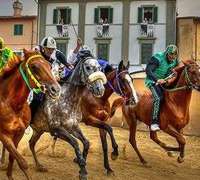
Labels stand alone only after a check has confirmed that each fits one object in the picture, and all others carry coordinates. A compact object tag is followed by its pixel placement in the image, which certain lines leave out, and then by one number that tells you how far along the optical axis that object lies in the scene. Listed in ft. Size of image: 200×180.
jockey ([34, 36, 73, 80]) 30.53
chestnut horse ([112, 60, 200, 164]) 35.63
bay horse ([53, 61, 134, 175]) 34.30
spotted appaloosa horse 29.68
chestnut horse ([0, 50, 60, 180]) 23.73
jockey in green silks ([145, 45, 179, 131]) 37.24
